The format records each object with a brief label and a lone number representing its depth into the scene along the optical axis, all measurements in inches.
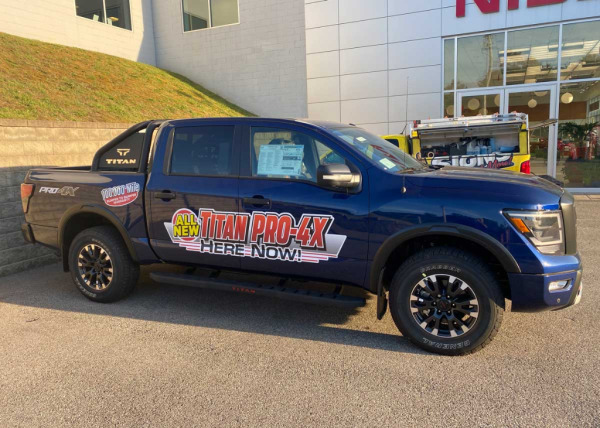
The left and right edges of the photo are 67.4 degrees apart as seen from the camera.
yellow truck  326.3
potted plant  481.7
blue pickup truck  130.5
